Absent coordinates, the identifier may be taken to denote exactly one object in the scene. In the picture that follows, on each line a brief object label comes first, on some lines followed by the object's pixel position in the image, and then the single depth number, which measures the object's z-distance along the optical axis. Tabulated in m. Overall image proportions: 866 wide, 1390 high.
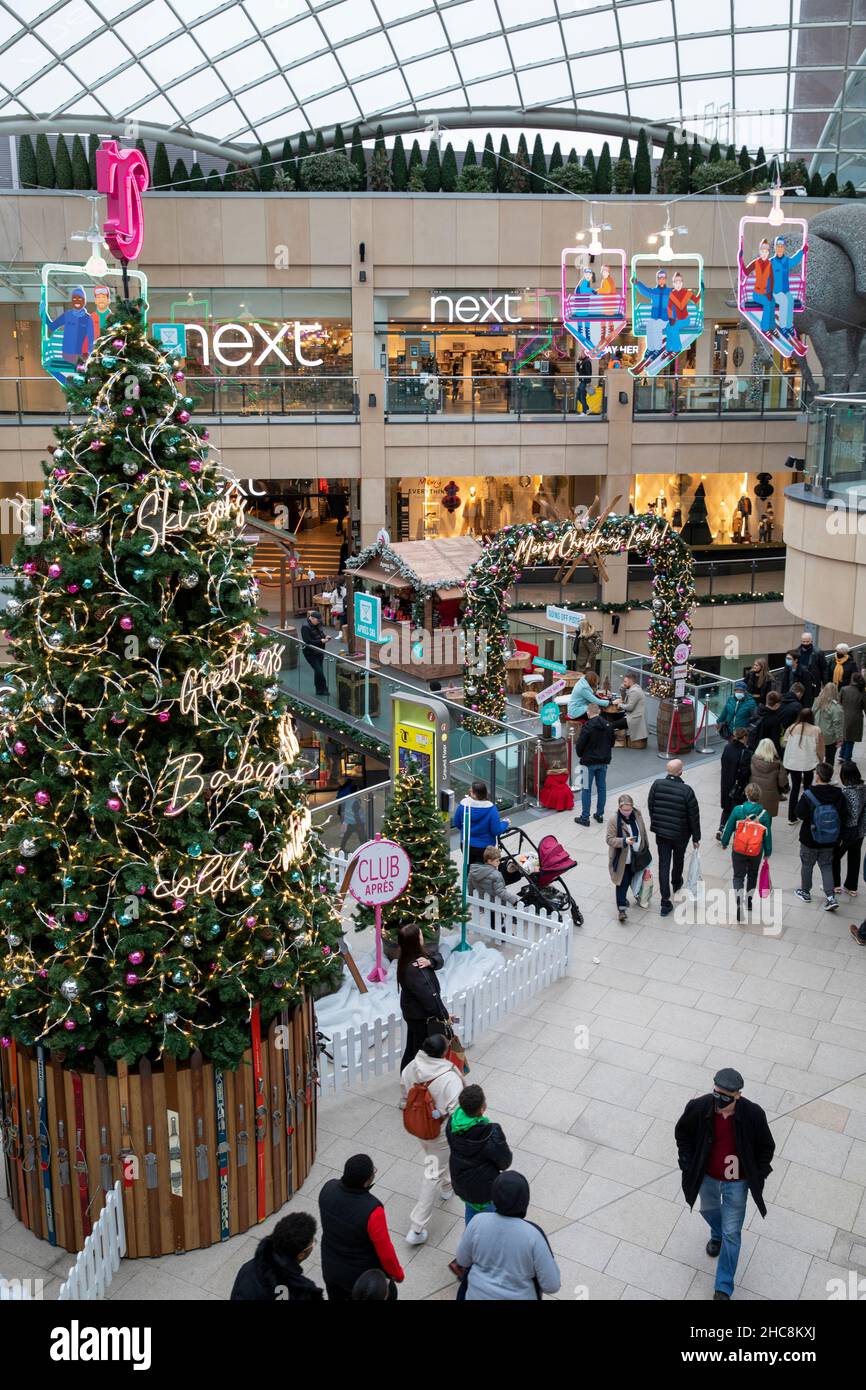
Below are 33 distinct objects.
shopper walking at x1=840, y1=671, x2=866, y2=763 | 15.92
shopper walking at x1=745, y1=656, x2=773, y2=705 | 16.98
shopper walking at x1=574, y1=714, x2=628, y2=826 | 14.73
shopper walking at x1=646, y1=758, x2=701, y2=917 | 12.25
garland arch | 18.62
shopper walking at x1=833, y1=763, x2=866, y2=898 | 12.28
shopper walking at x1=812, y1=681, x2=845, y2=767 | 15.42
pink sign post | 10.23
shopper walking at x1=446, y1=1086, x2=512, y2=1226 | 6.88
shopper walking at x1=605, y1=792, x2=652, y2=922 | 12.11
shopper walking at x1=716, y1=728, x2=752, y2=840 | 14.03
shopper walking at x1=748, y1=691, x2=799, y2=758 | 15.05
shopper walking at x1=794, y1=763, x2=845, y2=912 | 12.13
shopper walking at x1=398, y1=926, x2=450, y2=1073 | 8.86
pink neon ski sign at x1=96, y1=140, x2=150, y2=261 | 7.73
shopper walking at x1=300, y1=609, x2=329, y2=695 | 18.64
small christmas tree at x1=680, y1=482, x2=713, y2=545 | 30.64
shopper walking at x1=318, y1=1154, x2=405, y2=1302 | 6.14
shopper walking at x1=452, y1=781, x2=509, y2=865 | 12.20
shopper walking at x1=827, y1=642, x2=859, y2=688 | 16.52
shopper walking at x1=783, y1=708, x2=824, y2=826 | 14.23
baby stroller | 12.05
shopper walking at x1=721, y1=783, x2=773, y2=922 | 12.10
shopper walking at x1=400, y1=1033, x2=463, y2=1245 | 7.63
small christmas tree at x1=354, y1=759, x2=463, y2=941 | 10.92
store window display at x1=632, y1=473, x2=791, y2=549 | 31.38
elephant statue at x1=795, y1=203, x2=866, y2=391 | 24.72
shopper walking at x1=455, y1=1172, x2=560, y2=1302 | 5.85
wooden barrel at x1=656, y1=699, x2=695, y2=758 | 18.08
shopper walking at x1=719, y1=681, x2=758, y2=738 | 16.17
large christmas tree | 7.14
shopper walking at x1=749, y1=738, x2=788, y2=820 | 13.87
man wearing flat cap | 6.98
